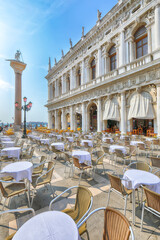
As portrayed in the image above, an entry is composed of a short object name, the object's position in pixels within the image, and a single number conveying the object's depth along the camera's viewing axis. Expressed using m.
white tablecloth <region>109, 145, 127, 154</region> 5.37
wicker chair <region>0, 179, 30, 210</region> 2.45
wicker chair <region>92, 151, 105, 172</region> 4.26
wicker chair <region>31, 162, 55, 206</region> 2.95
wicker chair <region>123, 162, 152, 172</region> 3.23
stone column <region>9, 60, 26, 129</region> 23.59
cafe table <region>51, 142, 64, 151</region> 6.41
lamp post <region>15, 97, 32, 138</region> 13.56
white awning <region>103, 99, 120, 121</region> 12.82
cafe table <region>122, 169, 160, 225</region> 2.30
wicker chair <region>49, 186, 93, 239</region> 1.81
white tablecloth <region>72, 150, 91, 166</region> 4.20
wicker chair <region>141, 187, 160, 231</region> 1.90
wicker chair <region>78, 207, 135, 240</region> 1.30
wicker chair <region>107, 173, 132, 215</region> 2.39
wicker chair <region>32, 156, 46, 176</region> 3.64
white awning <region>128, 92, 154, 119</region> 10.16
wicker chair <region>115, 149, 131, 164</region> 4.95
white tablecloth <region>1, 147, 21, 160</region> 5.22
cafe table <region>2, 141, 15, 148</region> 7.13
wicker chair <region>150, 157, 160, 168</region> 3.91
